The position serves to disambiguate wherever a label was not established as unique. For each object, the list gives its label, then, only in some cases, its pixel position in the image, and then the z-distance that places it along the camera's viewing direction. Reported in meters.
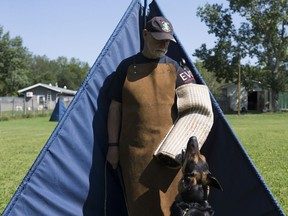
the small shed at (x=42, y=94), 59.06
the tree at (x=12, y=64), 58.84
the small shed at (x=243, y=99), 47.84
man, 3.34
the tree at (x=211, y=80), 58.03
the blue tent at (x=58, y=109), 25.07
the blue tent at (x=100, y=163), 3.49
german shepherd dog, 2.76
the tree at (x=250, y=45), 40.50
